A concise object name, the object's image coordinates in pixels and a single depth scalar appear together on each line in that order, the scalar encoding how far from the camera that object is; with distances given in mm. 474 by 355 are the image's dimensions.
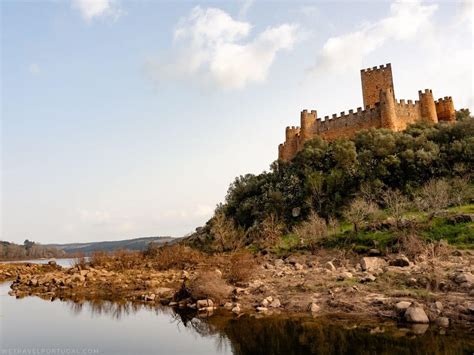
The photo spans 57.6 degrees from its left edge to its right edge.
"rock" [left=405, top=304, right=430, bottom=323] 13102
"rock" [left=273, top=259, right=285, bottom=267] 25320
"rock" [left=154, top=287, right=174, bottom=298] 19942
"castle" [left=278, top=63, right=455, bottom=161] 42094
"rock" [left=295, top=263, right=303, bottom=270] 23055
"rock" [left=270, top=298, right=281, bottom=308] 16203
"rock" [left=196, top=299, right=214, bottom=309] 16969
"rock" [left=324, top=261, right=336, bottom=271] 21344
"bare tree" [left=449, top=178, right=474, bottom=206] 29875
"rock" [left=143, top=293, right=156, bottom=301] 19844
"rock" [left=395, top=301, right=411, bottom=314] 13712
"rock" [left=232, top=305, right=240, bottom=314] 15781
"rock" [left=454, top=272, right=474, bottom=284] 15461
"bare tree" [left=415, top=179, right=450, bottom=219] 26680
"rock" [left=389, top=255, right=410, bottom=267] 19741
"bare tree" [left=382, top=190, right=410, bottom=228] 26352
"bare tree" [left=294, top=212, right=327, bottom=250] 28859
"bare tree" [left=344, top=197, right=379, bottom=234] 28331
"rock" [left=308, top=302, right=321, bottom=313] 15274
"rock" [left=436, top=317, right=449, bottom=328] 12625
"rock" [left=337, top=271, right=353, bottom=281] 18552
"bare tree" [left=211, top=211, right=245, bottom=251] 34656
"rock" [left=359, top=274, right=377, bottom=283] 17594
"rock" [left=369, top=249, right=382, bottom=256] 23888
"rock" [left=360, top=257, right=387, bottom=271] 20331
